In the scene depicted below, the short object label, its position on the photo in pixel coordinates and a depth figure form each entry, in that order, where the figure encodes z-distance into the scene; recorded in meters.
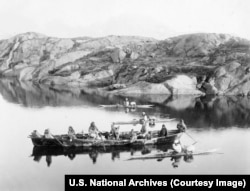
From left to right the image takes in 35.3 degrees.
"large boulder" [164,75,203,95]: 64.88
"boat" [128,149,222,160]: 23.33
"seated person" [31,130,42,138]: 26.17
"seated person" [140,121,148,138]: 27.57
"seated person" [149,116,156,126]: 38.02
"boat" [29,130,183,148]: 26.14
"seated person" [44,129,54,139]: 26.17
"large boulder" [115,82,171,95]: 64.75
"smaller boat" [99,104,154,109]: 48.22
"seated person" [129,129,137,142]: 26.92
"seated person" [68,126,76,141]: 26.33
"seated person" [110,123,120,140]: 27.53
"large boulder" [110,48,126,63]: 88.35
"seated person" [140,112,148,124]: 37.62
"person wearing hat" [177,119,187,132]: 29.12
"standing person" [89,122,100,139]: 26.84
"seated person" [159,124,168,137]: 27.96
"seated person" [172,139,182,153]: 23.75
